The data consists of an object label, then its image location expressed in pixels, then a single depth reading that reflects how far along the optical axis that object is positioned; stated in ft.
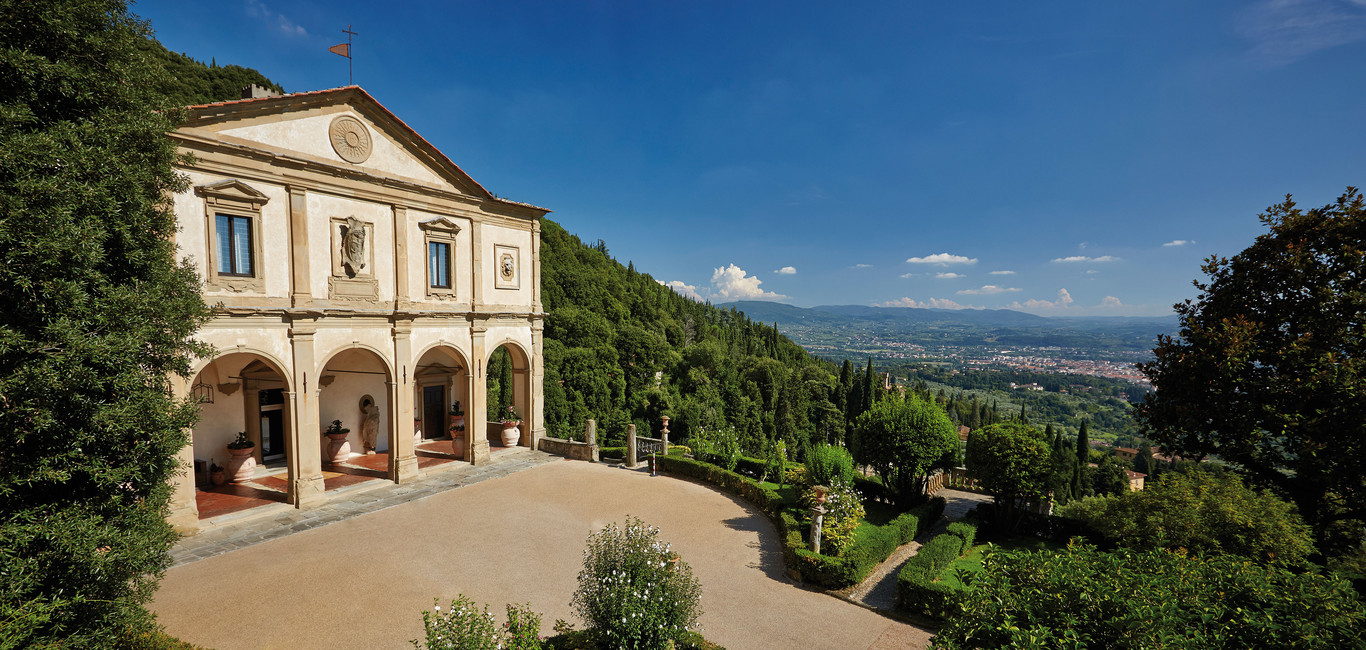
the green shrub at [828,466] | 48.77
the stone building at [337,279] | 42.93
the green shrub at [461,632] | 18.85
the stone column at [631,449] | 64.34
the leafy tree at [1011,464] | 51.49
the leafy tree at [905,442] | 53.62
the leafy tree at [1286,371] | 33.71
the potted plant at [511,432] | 69.72
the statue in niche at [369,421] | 64.95
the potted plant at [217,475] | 51.75
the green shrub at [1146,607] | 14.98
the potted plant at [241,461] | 51.88
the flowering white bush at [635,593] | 23.26
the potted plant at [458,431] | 66.33
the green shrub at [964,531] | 45.63
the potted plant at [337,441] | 60.08
